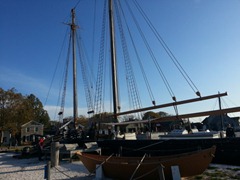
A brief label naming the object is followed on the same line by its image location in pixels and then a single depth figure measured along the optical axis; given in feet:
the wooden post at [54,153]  34.74
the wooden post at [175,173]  20.95
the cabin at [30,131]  160.69
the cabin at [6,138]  162.06
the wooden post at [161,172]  17.83
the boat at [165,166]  21.54
